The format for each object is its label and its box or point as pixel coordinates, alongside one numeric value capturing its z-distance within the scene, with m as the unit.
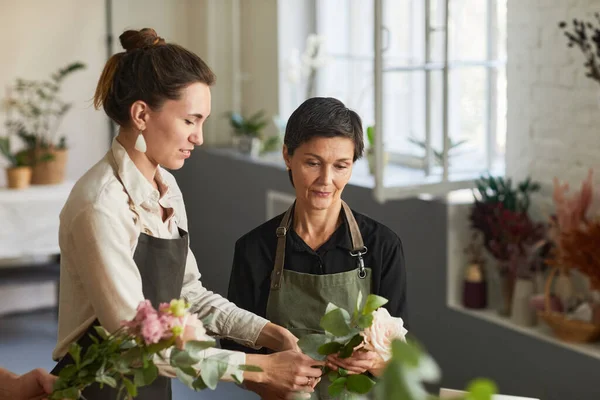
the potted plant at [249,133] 5.98
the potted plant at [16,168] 5.49
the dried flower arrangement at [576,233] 3.25
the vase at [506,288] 3.85
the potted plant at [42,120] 5.66
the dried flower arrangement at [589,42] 3.24
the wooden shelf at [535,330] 3.43
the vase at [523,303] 3.72
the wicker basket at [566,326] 3.43
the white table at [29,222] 5.21
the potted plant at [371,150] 4.68
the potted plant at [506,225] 3.73
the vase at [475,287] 3.97
